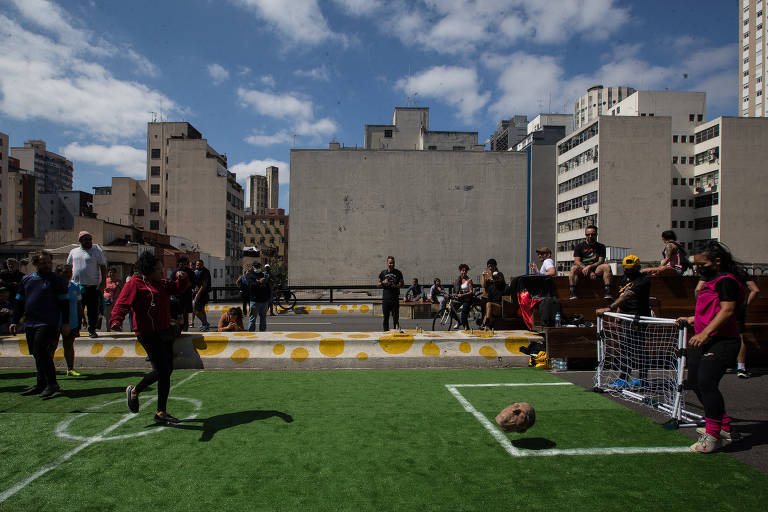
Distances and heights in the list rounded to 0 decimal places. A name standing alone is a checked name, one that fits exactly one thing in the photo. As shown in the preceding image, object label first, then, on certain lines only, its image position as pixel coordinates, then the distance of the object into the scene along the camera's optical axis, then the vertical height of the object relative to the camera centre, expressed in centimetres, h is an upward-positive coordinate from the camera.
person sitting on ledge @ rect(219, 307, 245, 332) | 1016 -140
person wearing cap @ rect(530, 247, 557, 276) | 932 -4
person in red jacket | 505 -70
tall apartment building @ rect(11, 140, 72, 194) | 14525 +3218
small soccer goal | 590 -136
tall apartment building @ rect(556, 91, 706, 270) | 6419 +1171
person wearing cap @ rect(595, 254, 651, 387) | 634 -64
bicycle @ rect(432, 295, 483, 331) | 1279 -152
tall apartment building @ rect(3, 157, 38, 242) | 10430 +1237
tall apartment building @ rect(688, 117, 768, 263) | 6388 +1120
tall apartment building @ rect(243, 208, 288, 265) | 14412 +898
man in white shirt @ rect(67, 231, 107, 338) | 825 -28
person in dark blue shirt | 626 -83
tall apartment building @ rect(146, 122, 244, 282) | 6969 +962
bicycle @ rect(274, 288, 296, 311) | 2150 -195
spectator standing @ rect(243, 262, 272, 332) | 1012 -79
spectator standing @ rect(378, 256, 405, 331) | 1006 -68
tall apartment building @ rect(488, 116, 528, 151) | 8969 +2602
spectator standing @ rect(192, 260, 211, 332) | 1138 -82
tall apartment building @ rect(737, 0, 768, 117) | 9300 +4319
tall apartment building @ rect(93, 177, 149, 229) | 7644 +925
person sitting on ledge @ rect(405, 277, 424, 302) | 2011 -149
